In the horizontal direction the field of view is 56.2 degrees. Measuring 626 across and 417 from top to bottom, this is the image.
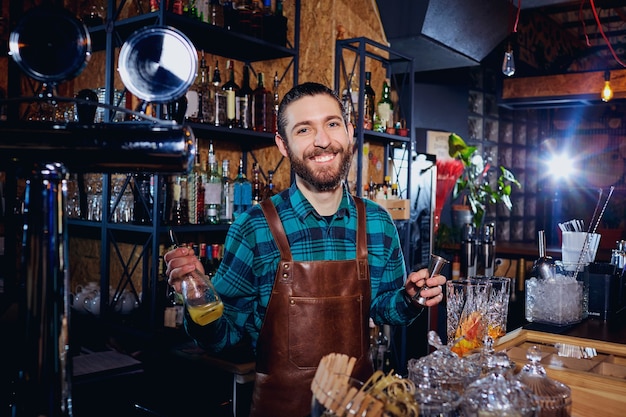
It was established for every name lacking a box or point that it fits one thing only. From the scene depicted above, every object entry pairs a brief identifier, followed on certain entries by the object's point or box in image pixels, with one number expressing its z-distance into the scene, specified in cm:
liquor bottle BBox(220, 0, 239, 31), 310
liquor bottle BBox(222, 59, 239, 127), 308
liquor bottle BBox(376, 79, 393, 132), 427
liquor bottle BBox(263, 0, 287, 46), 331
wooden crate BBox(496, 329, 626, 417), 142
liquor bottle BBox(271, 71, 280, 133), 333
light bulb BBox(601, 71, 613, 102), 595
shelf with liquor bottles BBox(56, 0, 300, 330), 278
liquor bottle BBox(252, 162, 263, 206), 341
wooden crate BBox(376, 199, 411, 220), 420
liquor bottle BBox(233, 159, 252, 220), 317
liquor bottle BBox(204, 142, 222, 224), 297
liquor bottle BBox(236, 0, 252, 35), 314
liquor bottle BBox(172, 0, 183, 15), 279
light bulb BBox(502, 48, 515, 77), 394
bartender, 180
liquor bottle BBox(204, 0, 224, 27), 310
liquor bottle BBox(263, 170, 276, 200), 345
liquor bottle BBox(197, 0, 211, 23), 299
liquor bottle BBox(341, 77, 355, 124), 387
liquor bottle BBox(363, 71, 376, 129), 414
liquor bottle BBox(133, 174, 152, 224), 281
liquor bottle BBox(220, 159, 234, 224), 310
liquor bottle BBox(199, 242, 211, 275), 307
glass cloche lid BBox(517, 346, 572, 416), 112
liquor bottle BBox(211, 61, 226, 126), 303
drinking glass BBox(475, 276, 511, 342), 193
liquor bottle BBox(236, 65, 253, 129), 316
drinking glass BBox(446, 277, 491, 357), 184
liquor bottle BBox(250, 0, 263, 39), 319
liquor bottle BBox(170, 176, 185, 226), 282
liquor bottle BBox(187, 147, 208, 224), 292
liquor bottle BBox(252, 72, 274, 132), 332
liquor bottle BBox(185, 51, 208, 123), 288
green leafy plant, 606
